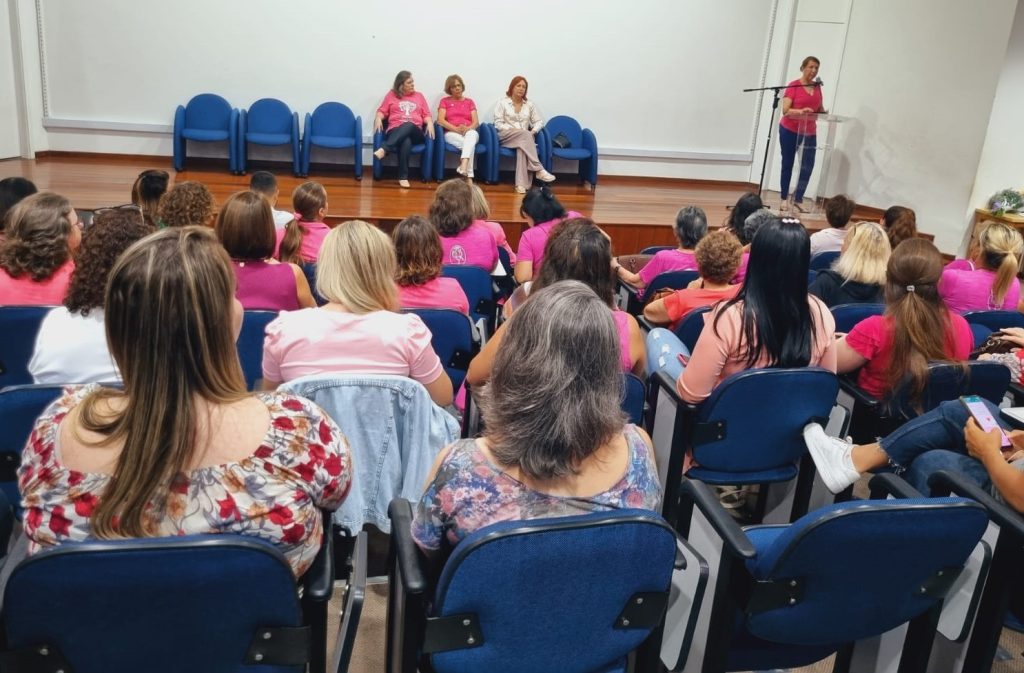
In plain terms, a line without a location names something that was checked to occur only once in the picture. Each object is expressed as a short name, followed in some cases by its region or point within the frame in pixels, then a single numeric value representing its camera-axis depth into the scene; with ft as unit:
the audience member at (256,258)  9.90
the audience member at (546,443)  4.75
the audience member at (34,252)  8.73
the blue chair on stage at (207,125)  24.32
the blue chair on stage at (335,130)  25.41
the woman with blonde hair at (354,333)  7.27
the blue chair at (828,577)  4.93
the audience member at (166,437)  4.33
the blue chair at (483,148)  26.43
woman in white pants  26.08
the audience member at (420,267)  9.90
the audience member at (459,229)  13.44
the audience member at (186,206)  11.66
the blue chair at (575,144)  27.50
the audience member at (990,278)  11.62
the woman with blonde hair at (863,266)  11.83
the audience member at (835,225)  16.80
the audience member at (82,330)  7.03
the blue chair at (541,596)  4.30
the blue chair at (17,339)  7.94
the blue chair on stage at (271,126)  24.95
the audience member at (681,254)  13.07
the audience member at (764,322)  8.02
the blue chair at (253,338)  8.90
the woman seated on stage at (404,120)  25.34
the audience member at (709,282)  10.40
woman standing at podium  26.50
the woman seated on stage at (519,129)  26.73
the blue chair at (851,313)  10.81
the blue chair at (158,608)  3.89
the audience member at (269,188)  14.23
